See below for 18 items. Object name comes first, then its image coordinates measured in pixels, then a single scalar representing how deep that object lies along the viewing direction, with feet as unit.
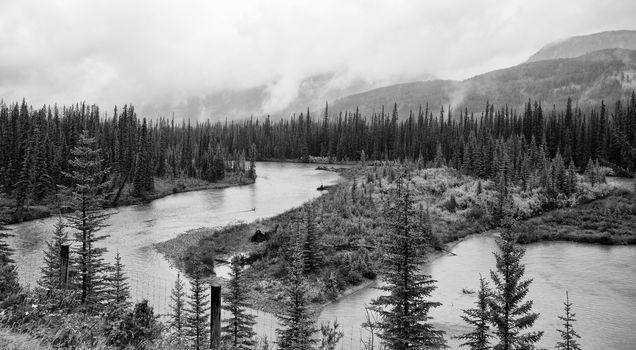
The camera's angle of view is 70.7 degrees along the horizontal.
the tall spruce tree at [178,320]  56.90
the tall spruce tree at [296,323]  50.16
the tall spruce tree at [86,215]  59.31
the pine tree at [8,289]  33.93
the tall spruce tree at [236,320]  56.49
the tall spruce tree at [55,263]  63.66
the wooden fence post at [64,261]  45.07
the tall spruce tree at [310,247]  105.81
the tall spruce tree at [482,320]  48.46
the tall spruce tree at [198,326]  57.96
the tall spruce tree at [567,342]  50.76
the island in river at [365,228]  103.65
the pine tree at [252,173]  337.15
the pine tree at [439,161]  305.26
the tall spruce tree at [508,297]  47.21
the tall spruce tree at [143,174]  251.39
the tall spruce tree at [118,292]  64.83
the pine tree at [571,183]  197.26
